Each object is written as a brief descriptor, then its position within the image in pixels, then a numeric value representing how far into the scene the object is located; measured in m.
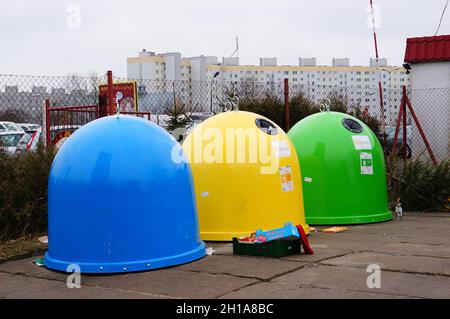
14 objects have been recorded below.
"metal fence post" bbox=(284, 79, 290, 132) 10.99
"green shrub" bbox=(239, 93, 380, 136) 14.17
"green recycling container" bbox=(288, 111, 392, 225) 8.47
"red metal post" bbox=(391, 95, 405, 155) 11.25
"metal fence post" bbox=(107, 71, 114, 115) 8.22
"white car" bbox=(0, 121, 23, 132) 27.66
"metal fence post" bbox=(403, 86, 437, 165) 11.28
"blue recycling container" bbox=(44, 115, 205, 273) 5.51
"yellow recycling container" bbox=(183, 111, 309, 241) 7.05
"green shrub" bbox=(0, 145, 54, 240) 7.21
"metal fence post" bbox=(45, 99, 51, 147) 10.76
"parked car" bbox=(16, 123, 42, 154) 15.94
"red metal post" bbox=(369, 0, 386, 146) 11.72
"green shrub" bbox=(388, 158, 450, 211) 9.84
